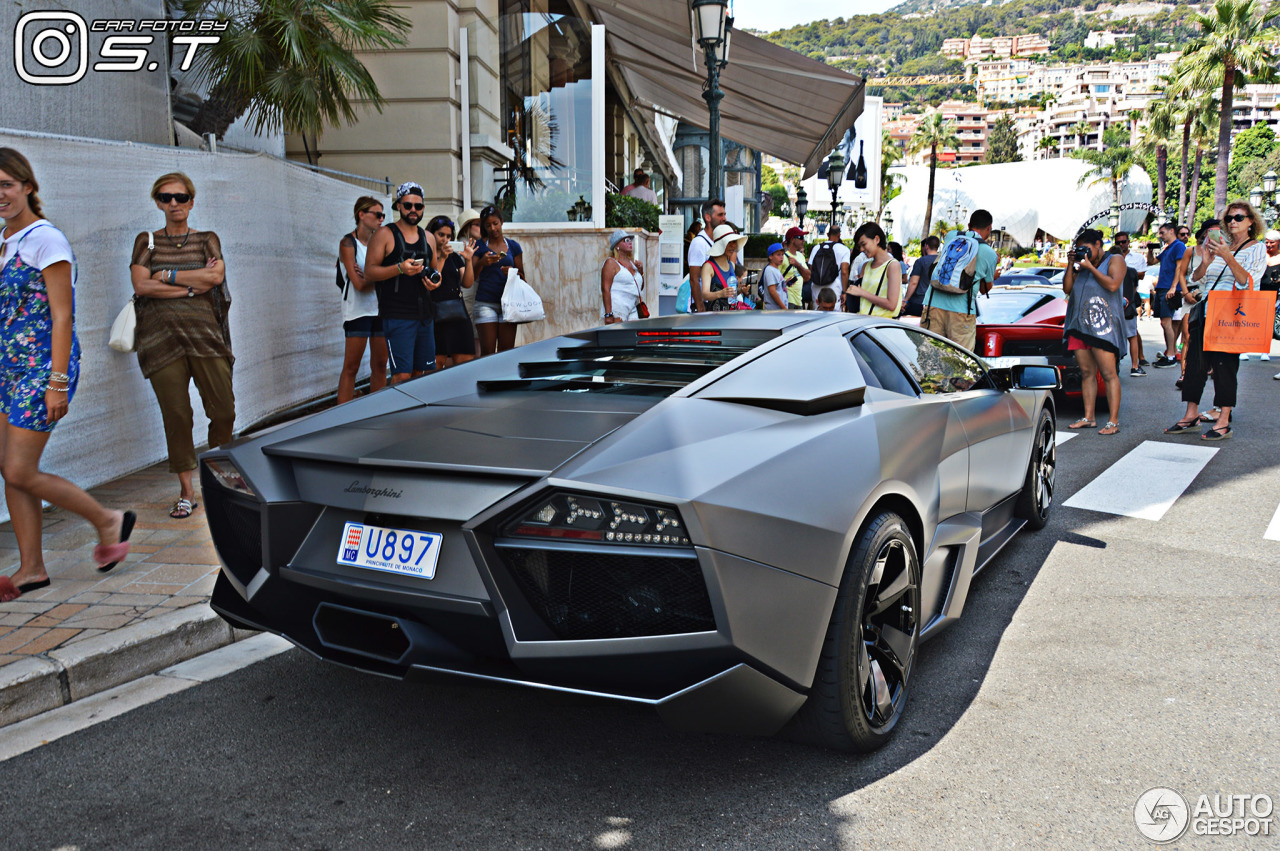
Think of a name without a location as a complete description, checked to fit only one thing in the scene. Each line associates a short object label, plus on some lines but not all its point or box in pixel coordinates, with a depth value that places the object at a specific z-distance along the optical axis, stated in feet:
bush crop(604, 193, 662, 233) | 42.75
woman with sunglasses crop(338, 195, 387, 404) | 22.34
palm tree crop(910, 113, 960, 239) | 285.43
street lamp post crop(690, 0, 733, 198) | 31.53
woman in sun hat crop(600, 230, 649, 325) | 29.17
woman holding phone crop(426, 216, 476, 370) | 24.08
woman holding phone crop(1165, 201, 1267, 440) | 25.58
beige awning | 43.88
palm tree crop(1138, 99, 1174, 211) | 224.33
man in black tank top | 21.58
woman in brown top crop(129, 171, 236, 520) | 16.38
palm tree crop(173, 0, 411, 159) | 28.30
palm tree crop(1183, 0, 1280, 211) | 131.44
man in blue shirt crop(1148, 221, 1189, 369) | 39.78
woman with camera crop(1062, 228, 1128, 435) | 27.30
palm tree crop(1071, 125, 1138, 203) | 342.64
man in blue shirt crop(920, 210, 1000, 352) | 28.96
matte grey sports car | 7.37
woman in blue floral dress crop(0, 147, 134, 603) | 12.48
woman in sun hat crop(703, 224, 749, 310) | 31.32
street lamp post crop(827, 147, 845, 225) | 79.00
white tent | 379.35
